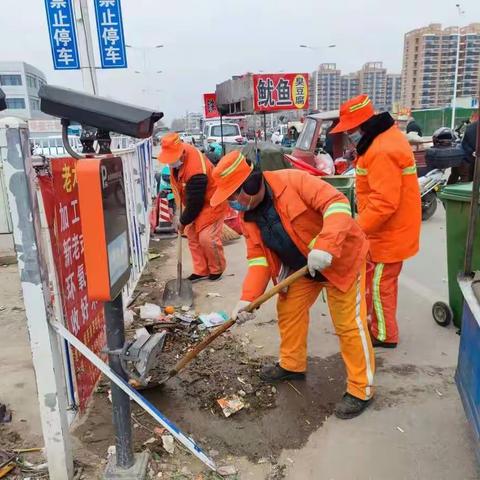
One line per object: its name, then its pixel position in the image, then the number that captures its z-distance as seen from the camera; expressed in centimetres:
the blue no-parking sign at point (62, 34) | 680
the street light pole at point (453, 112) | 2622
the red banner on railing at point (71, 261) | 213
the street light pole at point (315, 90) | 4971
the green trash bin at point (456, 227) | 336
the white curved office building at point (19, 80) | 5780
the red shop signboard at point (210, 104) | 1822
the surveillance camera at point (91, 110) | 171
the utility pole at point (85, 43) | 675
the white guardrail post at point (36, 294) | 177
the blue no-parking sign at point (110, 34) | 713
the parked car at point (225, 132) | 2004
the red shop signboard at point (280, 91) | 1303
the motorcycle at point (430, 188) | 764
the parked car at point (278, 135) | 2125
